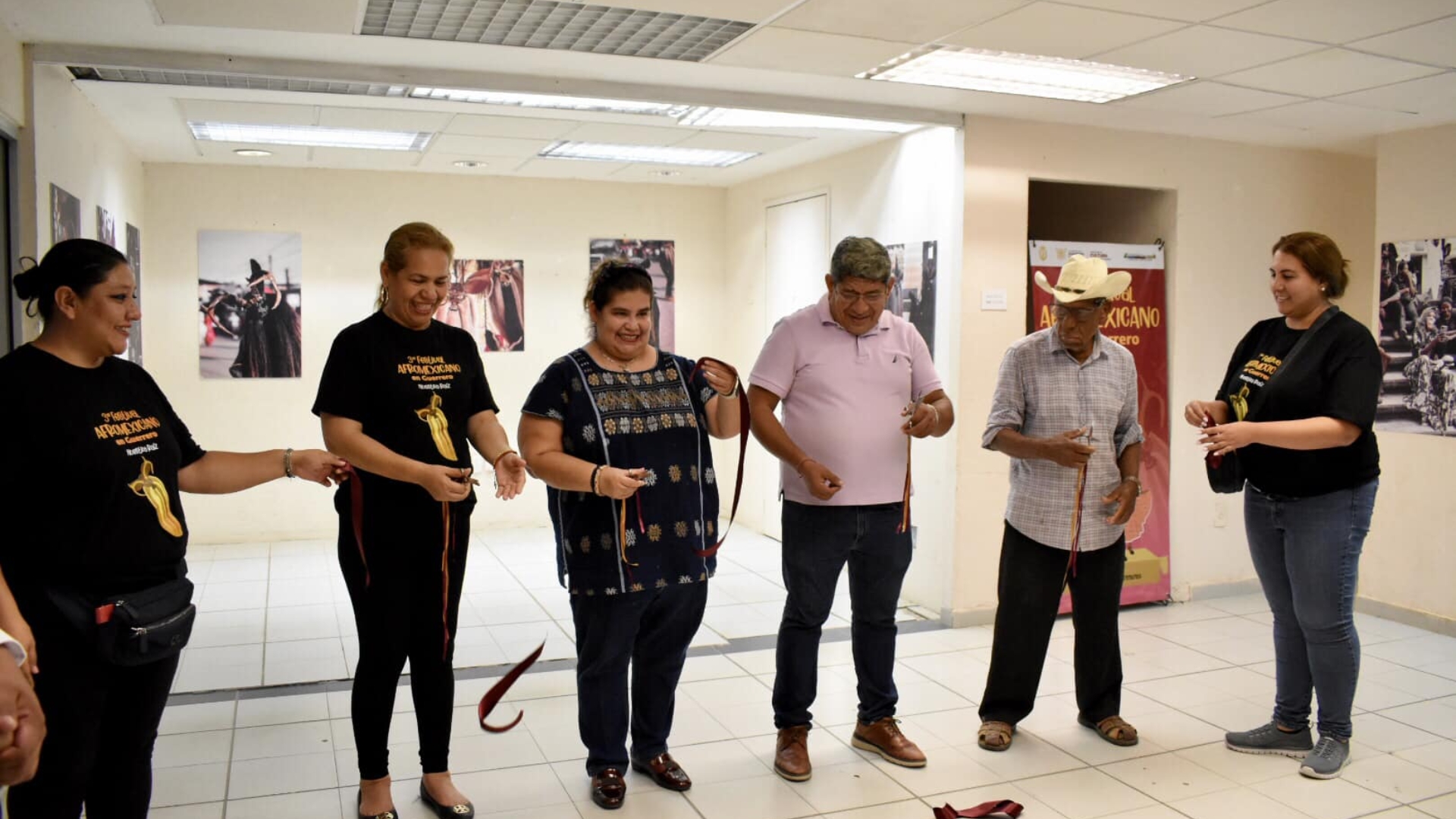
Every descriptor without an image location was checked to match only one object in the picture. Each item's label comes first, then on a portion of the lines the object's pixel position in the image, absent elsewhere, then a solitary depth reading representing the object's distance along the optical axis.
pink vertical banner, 5.79
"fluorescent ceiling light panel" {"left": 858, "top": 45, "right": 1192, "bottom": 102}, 4.40
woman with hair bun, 2.12
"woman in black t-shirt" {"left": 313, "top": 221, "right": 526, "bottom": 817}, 2.87
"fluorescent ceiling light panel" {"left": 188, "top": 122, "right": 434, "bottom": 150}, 6.16
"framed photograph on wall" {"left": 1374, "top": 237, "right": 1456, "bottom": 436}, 5.54
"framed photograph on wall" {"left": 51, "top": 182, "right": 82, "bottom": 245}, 4.26
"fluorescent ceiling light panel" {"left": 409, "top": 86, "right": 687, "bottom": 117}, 5.17
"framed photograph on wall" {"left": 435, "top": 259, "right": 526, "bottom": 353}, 7.93
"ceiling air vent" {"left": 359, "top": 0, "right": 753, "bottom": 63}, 3.73
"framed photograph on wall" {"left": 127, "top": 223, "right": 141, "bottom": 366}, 6.29
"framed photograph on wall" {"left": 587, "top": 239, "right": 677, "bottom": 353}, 8.34
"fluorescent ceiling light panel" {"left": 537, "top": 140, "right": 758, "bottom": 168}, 6.82
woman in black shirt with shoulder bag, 3.43
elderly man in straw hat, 3.61
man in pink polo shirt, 3.44
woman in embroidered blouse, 3.07
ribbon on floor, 3.21
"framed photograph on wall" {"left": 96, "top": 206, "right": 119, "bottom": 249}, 5.39
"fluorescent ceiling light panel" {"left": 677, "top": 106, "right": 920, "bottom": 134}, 5.55
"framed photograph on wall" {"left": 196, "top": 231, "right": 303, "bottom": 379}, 7.40
